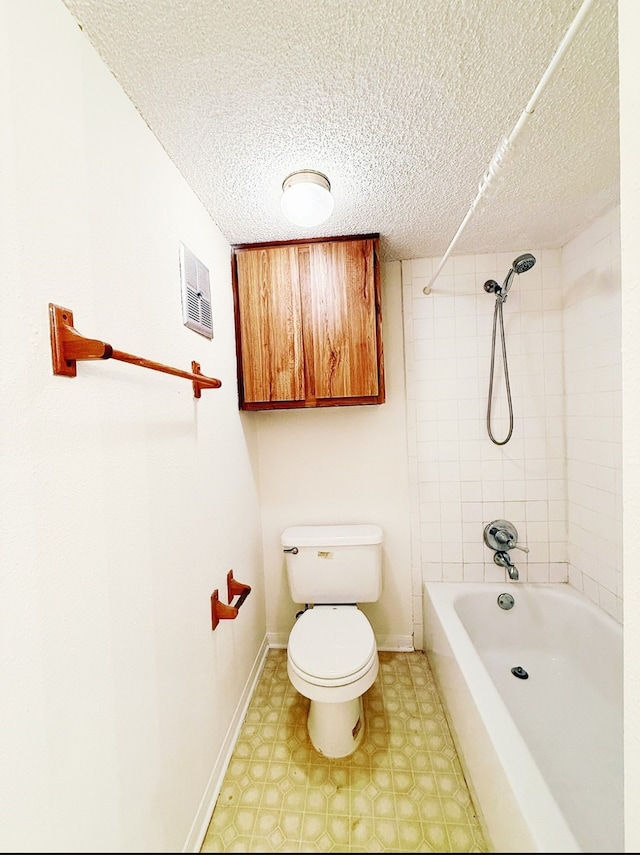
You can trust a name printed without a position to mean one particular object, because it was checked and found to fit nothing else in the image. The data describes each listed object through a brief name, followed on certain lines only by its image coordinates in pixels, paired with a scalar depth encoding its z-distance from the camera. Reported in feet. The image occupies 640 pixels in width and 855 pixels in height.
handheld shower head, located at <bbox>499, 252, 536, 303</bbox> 4.04
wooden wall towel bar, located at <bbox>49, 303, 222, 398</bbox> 1.78
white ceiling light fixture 3.18
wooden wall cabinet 4.53
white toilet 3.15
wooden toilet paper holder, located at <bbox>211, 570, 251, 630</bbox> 3.42
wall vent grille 3.19
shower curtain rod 1.67
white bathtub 1.06
